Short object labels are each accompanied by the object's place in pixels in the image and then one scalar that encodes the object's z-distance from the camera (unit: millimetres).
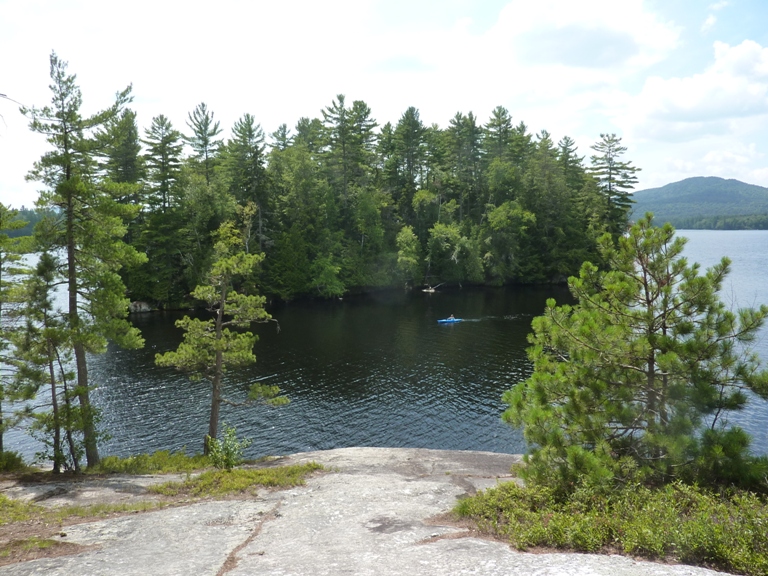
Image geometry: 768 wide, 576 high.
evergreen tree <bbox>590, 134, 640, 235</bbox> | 71000
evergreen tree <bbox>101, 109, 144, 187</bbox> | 52094
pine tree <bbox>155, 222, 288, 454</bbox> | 19641
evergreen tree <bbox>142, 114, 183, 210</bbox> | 53469
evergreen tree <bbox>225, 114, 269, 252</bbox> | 59094
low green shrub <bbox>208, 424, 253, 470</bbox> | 16453
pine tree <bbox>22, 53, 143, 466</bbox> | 16812
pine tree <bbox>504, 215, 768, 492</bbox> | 9305
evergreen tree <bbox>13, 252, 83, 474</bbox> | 16438
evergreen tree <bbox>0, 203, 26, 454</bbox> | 16844
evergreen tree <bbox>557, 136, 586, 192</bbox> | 79375
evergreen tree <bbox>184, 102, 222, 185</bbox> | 58156
